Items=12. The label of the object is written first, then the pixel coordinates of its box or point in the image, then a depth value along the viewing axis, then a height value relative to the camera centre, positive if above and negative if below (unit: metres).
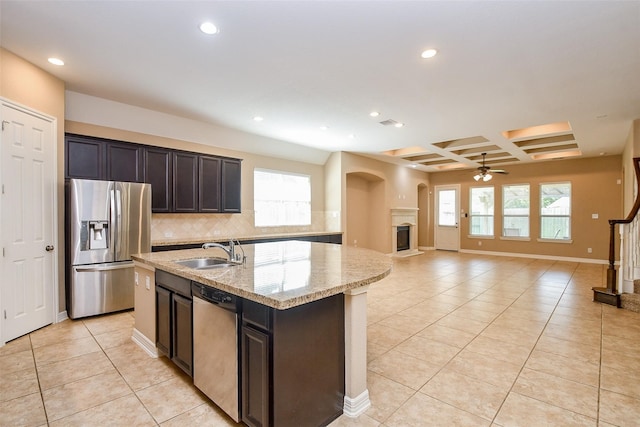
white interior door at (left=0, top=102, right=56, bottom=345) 3.02 -0.09
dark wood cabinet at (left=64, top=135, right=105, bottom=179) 3.82 +0.68
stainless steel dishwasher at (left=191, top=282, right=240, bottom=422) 1.83 -0.85
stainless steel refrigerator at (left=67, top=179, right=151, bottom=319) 3.69 -0.37
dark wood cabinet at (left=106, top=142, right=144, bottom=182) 4.16 +0.68
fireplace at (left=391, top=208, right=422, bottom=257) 9.14 -0.62
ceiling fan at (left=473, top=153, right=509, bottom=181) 7.61 +0.96
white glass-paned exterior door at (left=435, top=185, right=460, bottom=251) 10.39 -0.22
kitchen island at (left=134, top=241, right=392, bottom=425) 1.61 -0.43
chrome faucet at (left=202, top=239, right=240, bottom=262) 2.60 -0.35
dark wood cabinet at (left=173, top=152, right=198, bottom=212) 4.84 +0.47
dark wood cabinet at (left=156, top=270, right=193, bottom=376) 2.25 -0.83
